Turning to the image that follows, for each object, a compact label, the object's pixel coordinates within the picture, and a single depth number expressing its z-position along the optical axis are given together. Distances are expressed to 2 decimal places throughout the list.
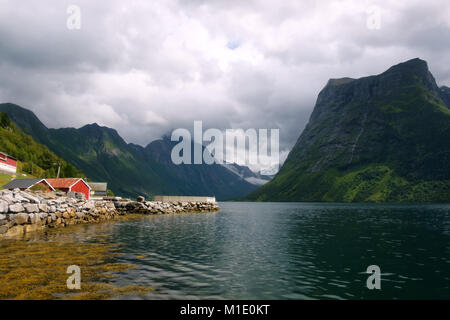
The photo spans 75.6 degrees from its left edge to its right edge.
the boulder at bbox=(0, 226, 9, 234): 34.60
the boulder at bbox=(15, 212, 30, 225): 38.15
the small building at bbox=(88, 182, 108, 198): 148.62
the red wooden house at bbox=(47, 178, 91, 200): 88.44
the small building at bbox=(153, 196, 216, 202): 104.03
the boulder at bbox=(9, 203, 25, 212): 37.92
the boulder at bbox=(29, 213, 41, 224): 41.05
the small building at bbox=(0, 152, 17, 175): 103.90
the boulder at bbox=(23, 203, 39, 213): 41.73
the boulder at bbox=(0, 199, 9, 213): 35.82
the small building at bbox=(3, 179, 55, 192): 73.50
